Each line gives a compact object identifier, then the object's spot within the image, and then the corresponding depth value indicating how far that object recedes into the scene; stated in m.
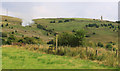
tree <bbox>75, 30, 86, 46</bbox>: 29.92
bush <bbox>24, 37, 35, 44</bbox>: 52.50
